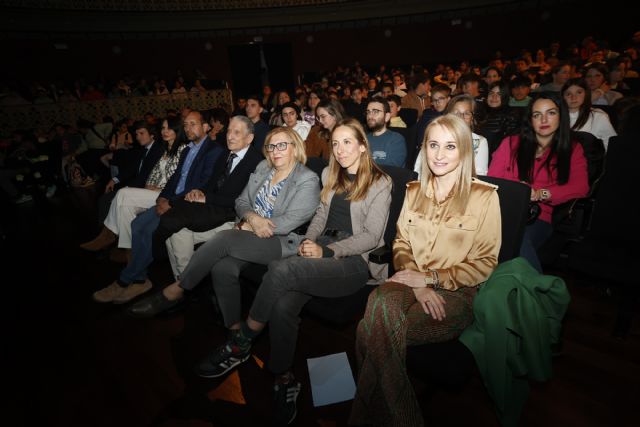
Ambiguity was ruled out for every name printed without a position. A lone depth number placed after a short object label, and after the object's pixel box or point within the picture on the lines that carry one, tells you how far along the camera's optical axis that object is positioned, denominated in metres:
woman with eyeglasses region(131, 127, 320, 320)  2.06
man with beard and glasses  3.12
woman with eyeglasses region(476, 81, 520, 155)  3.10
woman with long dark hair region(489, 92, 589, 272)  2.13
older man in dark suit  2.46
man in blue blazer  2.77
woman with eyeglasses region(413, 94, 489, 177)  2.62
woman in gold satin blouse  1.40
